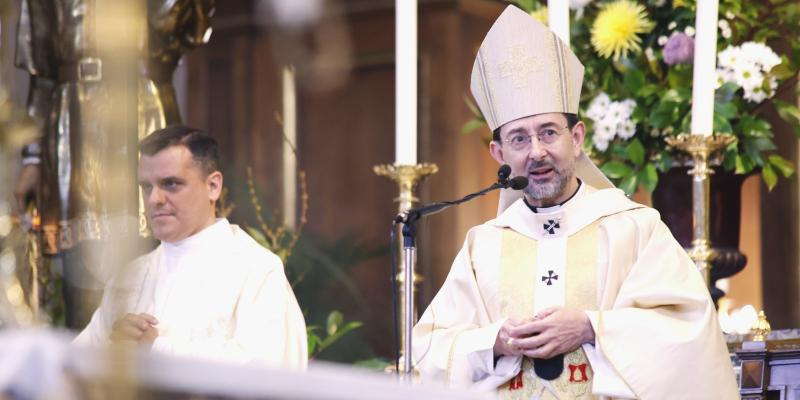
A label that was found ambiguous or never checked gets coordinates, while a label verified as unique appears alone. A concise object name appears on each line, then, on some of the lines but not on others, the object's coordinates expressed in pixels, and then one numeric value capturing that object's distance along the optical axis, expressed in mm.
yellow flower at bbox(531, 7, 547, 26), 9336
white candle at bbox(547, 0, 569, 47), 7945
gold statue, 9062
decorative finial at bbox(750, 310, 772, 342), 7489
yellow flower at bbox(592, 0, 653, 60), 8922
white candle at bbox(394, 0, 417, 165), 7242
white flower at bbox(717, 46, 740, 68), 8672
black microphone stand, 5664
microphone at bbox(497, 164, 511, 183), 5984
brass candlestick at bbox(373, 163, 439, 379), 7203
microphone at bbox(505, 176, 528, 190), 6176
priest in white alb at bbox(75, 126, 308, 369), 6730
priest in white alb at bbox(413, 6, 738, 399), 6418
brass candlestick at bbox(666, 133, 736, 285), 7480
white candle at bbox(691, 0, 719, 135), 7445
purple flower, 8719
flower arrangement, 8742
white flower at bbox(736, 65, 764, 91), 8633
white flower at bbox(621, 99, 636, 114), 8890
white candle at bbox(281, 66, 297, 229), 14521
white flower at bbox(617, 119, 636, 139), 8867
